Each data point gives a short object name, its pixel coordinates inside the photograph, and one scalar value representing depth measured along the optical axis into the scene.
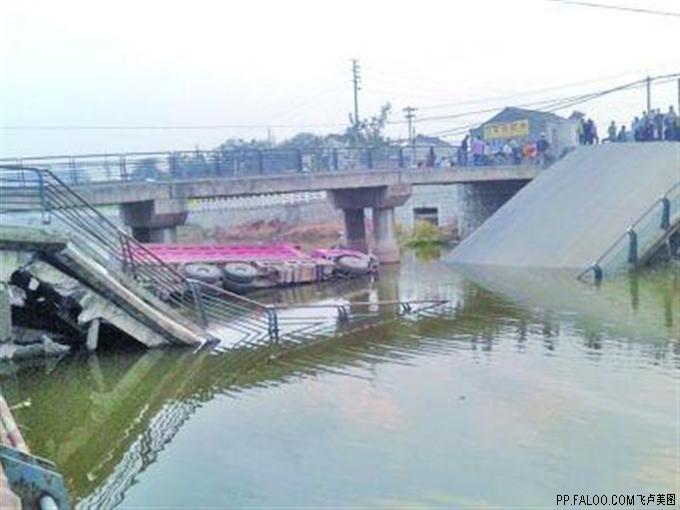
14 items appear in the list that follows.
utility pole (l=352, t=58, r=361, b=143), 53.19
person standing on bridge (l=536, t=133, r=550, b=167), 31.12
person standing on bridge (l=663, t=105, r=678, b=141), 27.15
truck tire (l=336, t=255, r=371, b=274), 22.62
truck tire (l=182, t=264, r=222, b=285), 18.97
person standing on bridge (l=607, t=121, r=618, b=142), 29.55
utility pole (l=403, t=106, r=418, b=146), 60.62
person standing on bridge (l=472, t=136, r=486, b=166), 30.91
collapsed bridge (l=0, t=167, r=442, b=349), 11.63
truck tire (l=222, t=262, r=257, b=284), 19.88
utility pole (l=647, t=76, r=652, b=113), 32.44
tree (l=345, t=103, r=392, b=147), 55.28
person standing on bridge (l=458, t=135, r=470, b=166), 31.19
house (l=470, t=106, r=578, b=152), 36.06
